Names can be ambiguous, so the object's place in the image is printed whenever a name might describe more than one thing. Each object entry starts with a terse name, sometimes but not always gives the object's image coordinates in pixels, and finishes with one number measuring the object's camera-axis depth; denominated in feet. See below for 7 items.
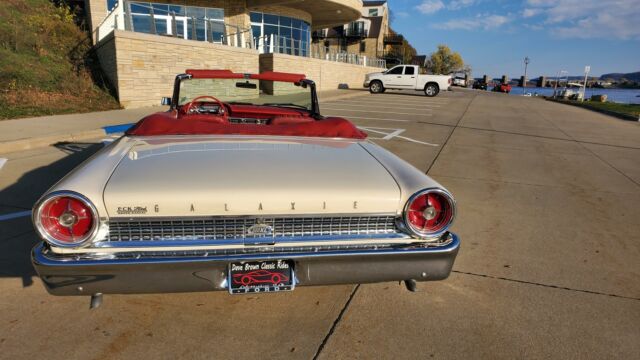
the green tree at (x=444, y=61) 268.00
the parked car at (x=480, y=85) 193.26
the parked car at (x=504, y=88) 171.32
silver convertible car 6.14
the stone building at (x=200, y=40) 43.16
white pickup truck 84.23
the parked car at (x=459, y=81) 182.57
